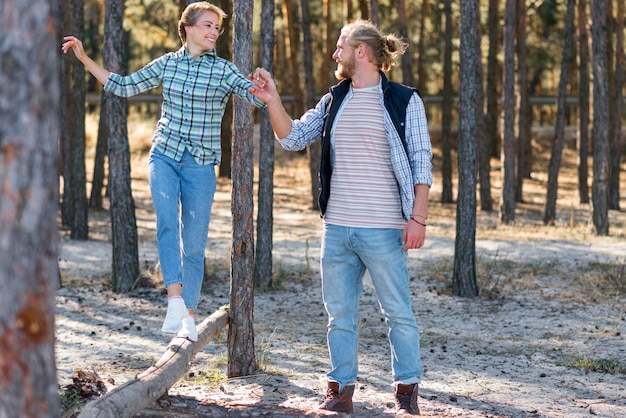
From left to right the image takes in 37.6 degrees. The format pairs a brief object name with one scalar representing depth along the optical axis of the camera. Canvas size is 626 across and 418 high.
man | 5.25
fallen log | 4.86
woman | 5.74
